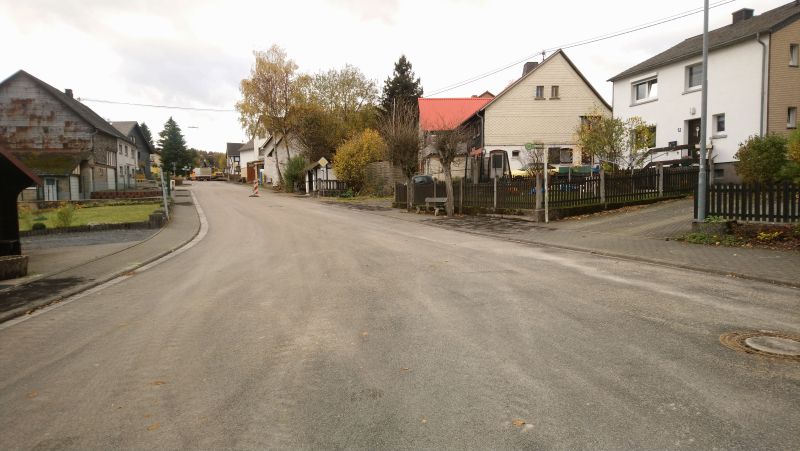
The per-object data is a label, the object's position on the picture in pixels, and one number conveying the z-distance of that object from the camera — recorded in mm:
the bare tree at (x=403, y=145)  38500
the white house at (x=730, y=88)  24000
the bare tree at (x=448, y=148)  23641
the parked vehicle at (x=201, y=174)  116062
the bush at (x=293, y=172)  51938
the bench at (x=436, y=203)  24861
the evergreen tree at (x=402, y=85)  66250
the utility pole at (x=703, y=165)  13211
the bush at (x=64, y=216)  19266
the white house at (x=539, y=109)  40469
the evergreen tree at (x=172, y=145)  94875
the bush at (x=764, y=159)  16703
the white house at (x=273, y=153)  61688
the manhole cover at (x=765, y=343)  4770
